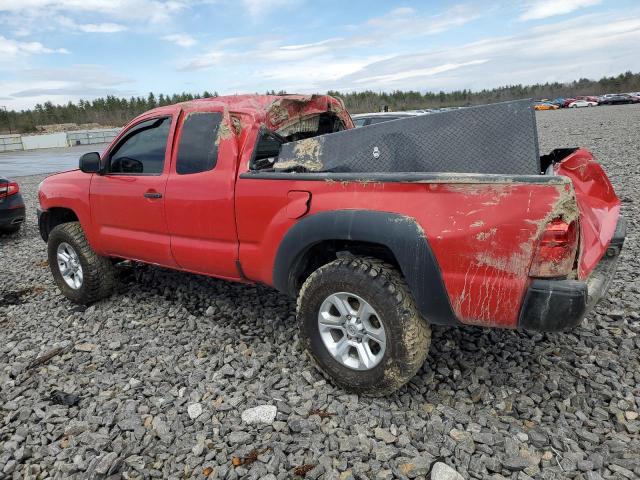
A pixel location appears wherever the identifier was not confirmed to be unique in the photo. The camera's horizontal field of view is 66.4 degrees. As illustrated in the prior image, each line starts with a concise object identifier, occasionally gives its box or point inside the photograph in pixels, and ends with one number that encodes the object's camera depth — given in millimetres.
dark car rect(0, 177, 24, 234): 7535
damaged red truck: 2326
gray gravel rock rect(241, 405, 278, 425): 2822
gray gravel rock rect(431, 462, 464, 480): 2316
